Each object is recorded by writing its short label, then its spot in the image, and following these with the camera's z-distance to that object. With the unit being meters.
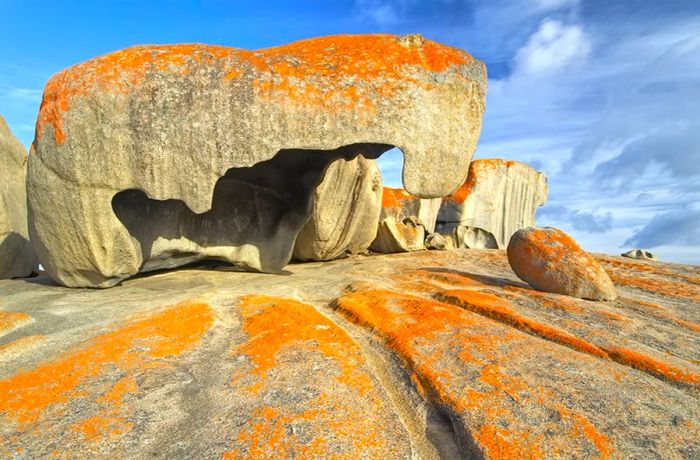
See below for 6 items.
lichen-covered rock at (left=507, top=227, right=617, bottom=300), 4.61
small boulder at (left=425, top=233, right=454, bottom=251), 9.98
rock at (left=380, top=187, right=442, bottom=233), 10.72
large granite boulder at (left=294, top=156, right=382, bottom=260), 7.31
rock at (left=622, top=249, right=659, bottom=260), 8.84
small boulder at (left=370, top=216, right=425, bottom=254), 9.11
